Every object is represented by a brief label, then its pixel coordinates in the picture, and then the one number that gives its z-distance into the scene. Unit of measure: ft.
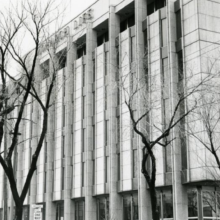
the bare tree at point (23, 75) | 60.49
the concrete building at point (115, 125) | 107.45
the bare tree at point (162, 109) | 103.75
